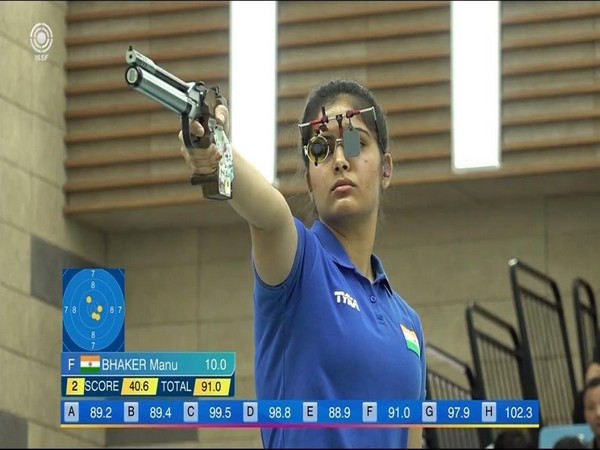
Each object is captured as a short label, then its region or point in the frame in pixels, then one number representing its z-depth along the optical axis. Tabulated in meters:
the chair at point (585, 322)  12.91
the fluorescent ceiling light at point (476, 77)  14.73
